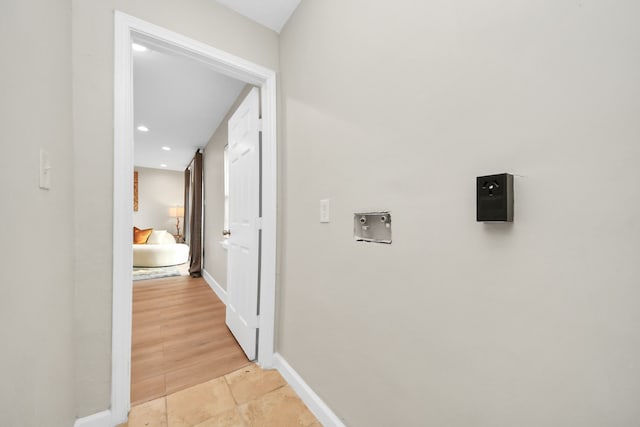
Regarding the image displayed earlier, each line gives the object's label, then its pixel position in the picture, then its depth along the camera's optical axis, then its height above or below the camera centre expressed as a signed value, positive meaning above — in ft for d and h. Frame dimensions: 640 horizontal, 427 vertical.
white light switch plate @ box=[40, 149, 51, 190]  2.74 +0.47
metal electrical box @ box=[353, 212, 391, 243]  3.20 -0.21
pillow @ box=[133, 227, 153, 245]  19.13 -2.07
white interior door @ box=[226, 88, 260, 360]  5.93 -0.34
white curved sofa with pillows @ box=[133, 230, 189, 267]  16.42 -2.98
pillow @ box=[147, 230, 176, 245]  19.24 -2.23
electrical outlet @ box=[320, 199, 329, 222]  4.32 +0.04
